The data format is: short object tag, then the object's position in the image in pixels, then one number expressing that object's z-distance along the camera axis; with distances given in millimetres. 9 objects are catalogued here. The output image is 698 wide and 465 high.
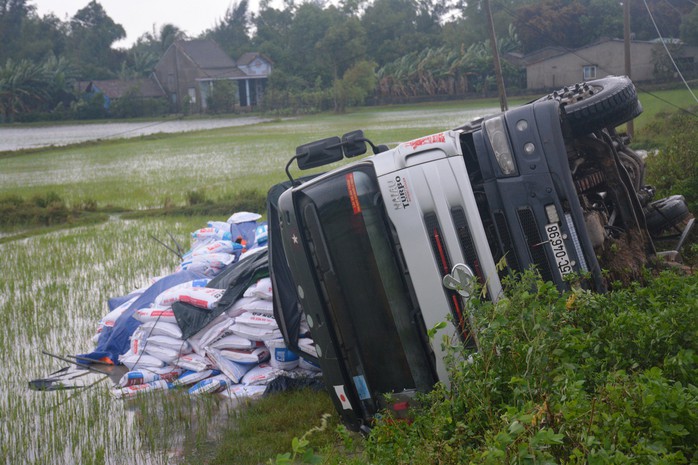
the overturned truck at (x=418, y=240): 5680
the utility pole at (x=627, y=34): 25016
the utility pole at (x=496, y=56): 25391
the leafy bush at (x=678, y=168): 9789
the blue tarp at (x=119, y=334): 8898
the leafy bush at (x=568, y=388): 3201
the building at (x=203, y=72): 71750
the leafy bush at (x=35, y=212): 20469
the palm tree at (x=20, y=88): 64250
